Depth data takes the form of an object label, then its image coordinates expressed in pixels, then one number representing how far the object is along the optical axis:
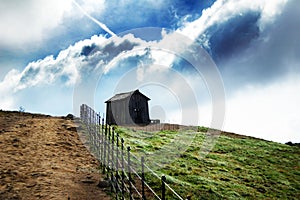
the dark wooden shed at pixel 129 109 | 36.09
